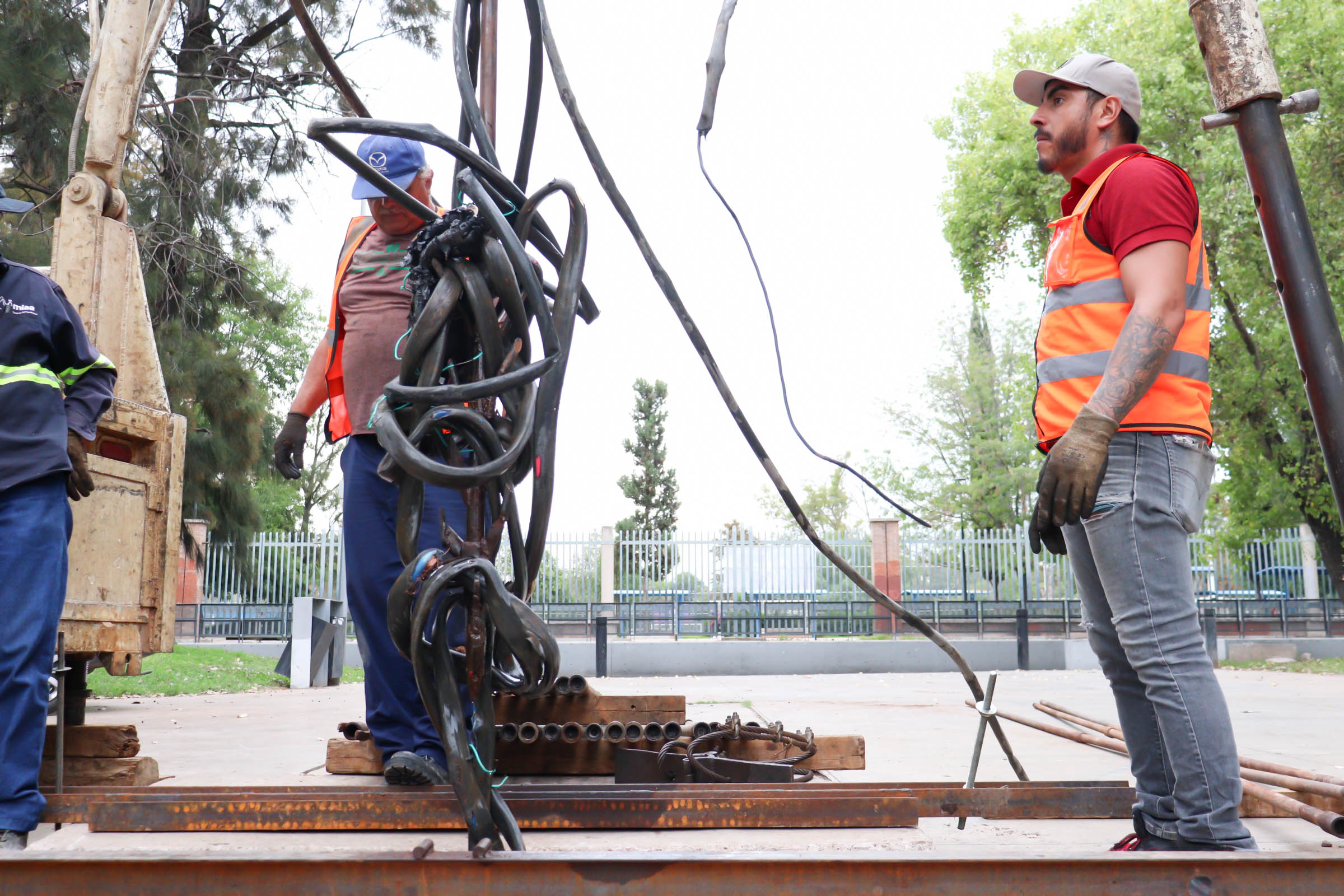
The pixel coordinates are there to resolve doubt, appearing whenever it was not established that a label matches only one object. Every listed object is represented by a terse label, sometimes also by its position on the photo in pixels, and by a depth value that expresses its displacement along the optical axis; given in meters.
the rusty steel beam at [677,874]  1.49
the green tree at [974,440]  30.55
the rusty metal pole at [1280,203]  1.80
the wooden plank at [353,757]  3.05
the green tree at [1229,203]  15.95
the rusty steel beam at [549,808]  2.11
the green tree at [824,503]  44.00
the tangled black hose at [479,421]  1.60
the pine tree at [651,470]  52.97
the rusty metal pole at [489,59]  2.18
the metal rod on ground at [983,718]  2.52
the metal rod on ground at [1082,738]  3.64
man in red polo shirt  1.83
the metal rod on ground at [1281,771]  2.49
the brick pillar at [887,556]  18.77
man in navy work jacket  2.28
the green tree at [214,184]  10.25
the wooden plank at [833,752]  2.95
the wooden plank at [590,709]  3.09
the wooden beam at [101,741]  3.00
